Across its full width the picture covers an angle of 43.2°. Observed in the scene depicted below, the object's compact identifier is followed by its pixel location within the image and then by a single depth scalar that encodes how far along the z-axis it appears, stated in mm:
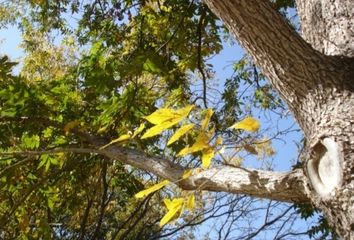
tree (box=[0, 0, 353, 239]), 1351
